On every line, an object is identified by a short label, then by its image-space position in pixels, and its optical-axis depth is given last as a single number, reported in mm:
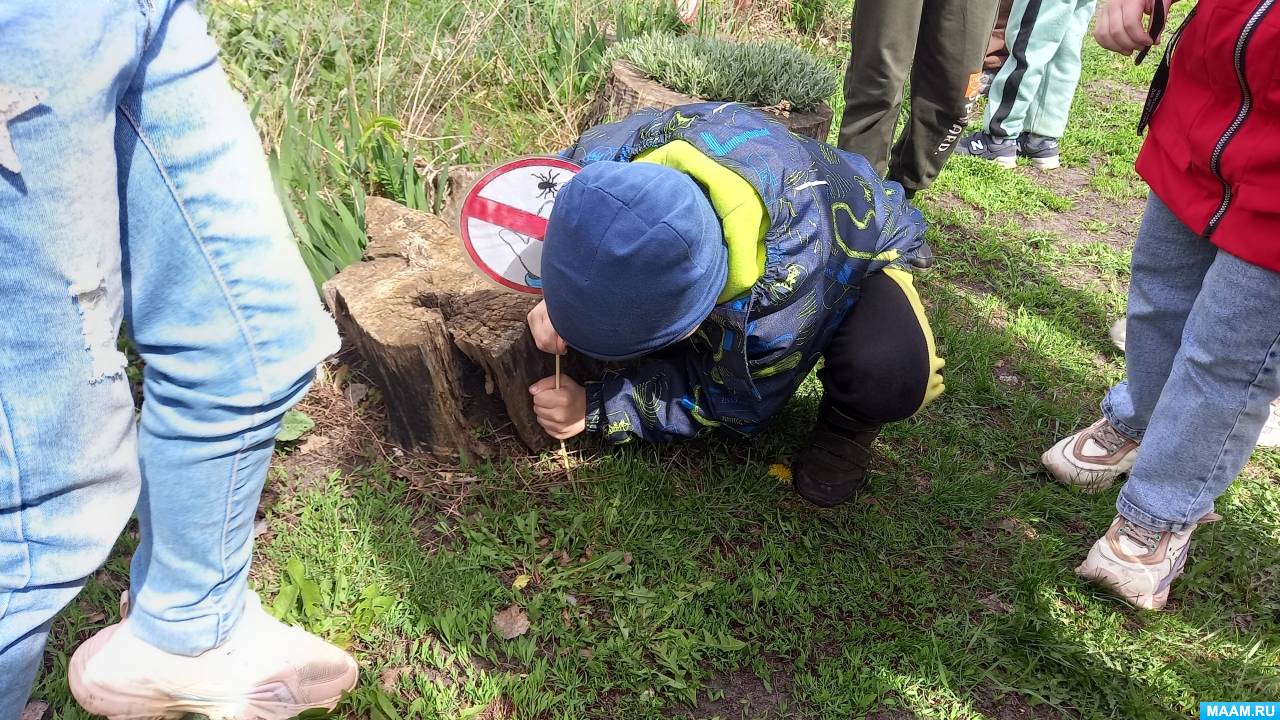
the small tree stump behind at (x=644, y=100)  3014
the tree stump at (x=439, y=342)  1993
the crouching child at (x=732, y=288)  1511
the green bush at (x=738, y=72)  3092
